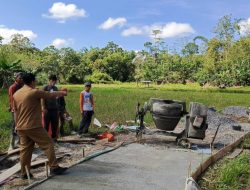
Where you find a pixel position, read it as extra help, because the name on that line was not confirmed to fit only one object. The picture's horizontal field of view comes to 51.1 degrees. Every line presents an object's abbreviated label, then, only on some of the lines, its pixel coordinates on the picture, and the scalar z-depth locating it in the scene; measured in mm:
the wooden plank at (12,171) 4064
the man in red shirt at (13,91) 5251
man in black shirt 5777
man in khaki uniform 4003
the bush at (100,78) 38044
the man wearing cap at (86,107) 6740
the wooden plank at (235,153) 5608
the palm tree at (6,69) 18802
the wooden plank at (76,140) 6042
